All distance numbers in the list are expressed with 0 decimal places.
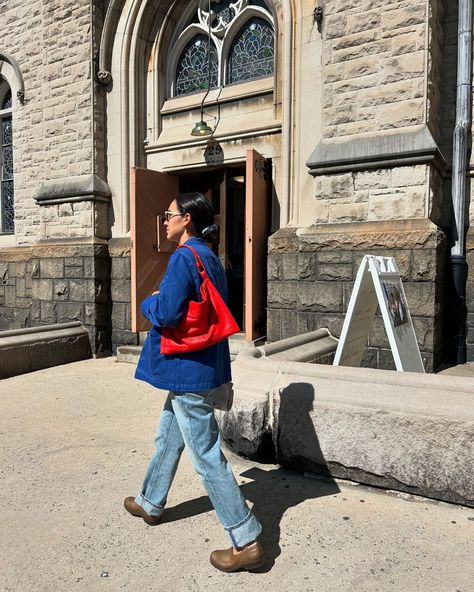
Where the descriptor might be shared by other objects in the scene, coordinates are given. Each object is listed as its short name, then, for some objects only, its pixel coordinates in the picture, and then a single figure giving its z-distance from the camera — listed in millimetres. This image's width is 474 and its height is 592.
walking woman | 2152
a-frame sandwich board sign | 3867
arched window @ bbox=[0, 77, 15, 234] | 9633
